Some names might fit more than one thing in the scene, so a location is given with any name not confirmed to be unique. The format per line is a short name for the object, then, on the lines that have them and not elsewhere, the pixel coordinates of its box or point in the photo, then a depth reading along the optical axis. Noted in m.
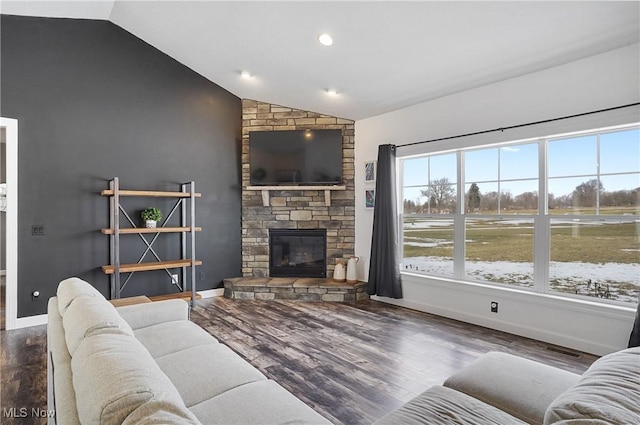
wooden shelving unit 4.05
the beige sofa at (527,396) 0.90
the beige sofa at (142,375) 0.90
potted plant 4.39
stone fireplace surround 5.24
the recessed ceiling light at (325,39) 3.40
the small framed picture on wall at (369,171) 4.94
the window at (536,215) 3.07
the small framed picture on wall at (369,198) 4.96
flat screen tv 5.09
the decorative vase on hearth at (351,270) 5.06
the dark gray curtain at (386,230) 4.57
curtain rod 2.91
